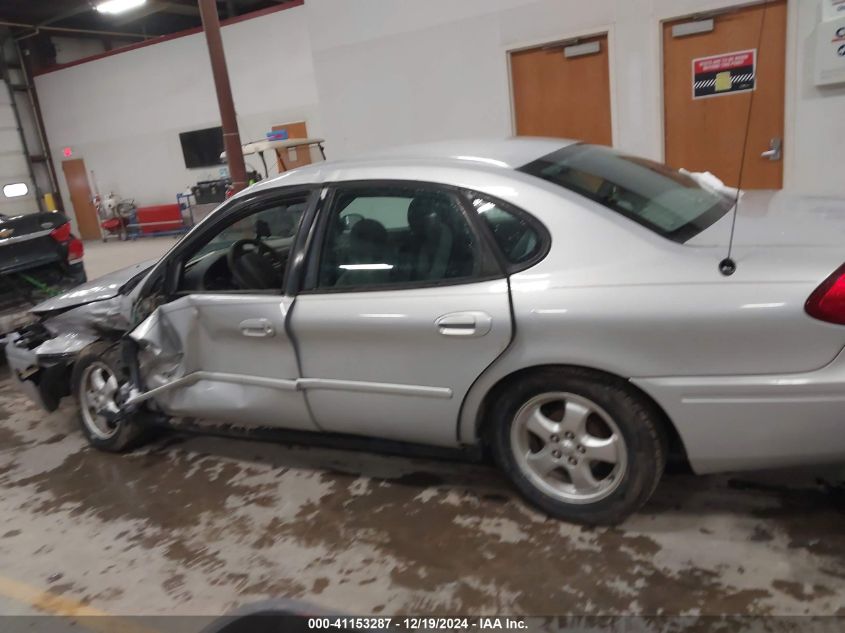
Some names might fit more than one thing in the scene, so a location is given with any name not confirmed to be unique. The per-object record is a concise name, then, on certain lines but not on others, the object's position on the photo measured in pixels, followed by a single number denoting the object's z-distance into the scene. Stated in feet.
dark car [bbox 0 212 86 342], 18.38
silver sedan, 7.28
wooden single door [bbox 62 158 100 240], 58.64
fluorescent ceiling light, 39.52
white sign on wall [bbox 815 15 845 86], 16.39
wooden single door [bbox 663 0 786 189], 18.12
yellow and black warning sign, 18.48
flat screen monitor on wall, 49.62
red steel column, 23.62
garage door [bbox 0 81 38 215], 56.65
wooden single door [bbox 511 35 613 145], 20.71
